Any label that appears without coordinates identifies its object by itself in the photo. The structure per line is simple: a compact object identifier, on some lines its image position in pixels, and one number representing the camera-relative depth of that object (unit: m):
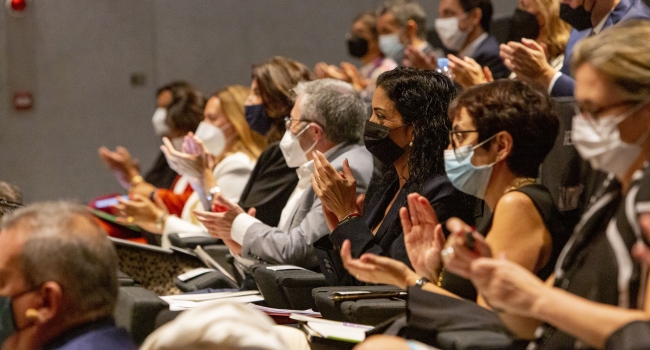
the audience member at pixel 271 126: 7.53
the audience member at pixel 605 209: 3.18
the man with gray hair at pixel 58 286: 3.31
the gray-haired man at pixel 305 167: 6.26
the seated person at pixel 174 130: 10.23
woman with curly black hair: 5.20
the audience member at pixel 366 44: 11.15
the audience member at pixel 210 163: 8.05
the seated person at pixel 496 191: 4.00
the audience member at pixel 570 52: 5.88
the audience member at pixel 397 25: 10.59
